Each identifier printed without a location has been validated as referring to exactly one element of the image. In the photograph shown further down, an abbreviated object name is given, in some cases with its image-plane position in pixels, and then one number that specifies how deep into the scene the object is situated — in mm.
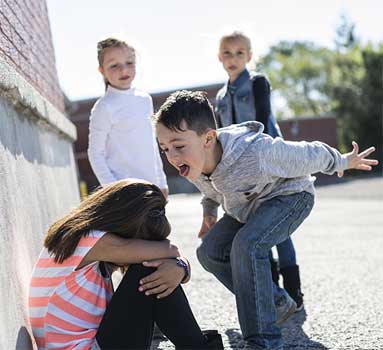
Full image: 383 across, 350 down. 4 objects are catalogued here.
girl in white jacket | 4484
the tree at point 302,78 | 56062
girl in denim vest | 4629
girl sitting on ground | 2818
